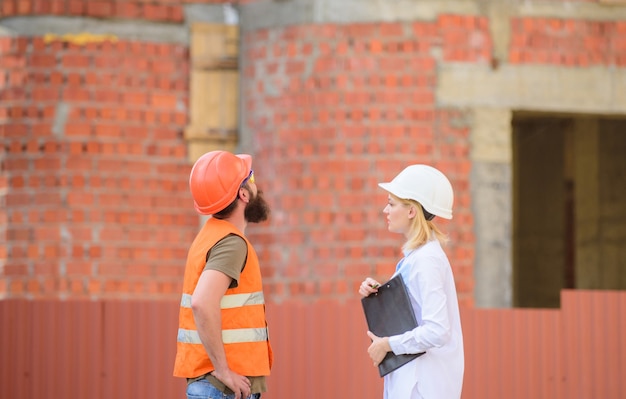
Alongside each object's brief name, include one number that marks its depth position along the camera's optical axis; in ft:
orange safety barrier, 42.86
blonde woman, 26.37
